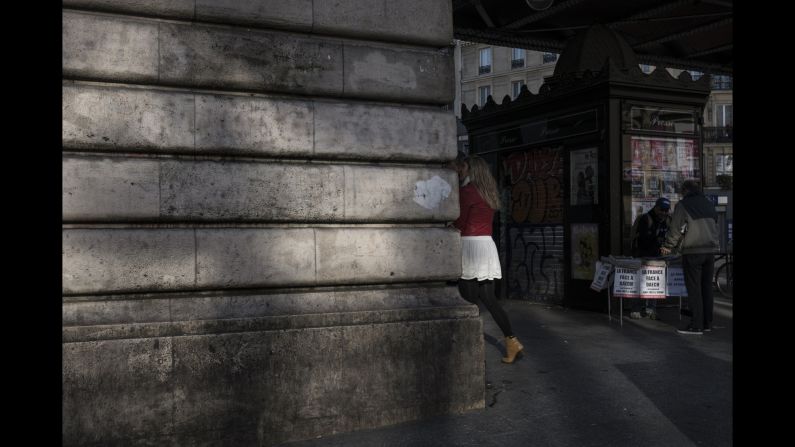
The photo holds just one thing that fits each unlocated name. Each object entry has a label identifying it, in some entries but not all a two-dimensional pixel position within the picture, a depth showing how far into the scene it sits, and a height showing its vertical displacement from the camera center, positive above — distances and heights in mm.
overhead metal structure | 12031 +3442
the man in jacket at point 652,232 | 9406 -136
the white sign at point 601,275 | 9156 -672
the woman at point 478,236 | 6348 -117
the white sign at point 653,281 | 8797 -713
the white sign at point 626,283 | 8812 -736
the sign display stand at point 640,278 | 8797 -674
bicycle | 13670 -1032
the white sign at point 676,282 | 9234 -764
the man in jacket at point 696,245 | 8398 -278
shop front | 9641 +803
